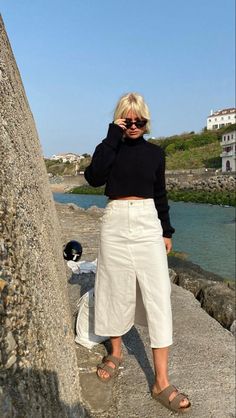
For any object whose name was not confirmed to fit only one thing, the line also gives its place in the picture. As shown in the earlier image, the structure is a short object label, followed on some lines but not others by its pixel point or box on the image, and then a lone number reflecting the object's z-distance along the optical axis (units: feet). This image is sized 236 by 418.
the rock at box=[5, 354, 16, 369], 4.17
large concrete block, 4.42
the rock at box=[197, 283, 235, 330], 17.35
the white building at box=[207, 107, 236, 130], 386.73
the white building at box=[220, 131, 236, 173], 214.07
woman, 8.93
